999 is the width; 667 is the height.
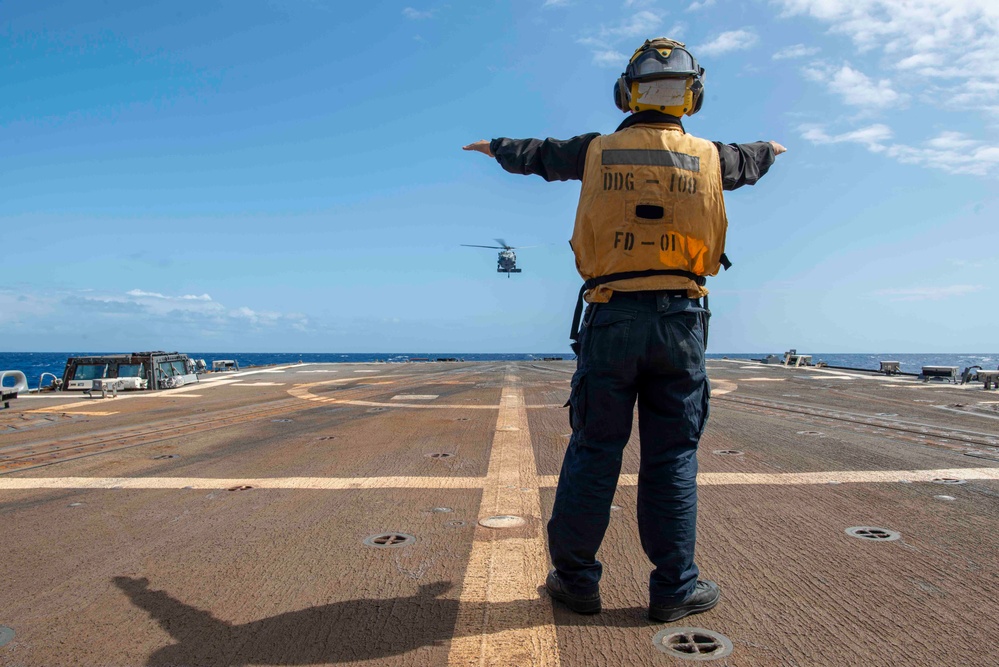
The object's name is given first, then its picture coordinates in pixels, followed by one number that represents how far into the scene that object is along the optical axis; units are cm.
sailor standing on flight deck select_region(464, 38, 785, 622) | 253
